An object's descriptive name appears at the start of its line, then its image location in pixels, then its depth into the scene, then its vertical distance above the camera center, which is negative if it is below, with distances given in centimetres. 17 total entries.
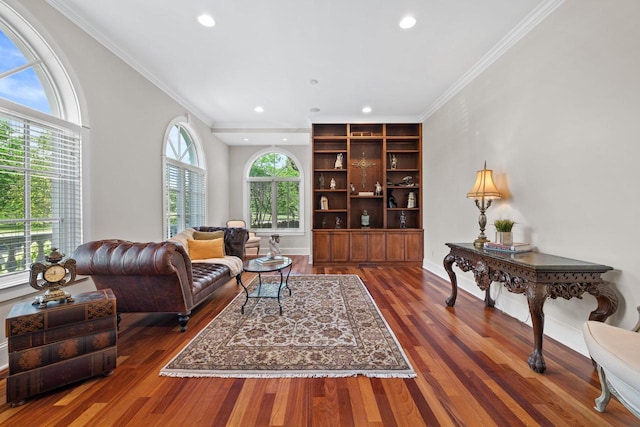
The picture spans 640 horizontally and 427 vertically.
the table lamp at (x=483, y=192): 267 +21
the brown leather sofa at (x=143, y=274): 210 -52
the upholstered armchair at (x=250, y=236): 545 -54
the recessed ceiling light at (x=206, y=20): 236 +183
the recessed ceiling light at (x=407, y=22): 238 +182
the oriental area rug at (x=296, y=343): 177 -109
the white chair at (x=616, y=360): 108 -66
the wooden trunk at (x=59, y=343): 145 -81
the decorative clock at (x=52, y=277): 162 -43
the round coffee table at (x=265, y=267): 269 -59
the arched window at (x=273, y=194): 654 +48
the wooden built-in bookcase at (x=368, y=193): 498 +39
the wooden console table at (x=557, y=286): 173 -51
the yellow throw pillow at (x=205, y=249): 347 -50
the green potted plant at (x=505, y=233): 240 -20
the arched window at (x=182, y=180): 392 +56
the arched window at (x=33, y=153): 193 +50
